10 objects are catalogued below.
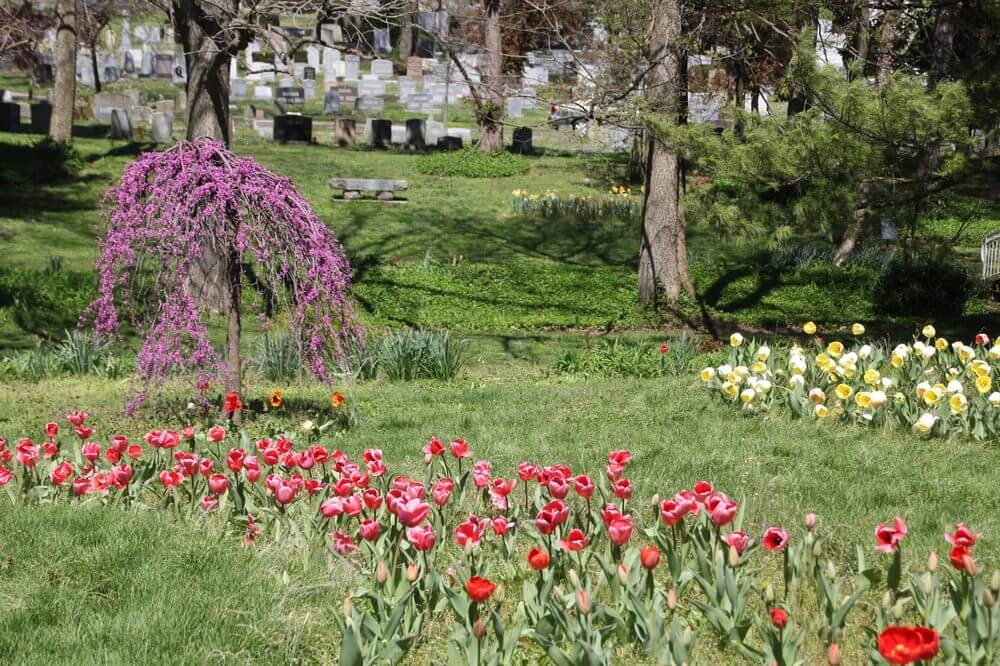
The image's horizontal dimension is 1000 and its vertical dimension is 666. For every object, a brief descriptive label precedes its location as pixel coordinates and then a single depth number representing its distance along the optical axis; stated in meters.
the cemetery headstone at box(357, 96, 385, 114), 37.81
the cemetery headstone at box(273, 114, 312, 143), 28.33
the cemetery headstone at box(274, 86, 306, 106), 40.28
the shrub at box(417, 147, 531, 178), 25.36
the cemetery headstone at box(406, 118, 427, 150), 29.44
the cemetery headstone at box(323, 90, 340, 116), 38.66
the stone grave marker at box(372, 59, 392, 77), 46.77
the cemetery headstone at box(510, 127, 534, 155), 29.97
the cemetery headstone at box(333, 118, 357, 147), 28.88
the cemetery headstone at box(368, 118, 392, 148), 29.36
